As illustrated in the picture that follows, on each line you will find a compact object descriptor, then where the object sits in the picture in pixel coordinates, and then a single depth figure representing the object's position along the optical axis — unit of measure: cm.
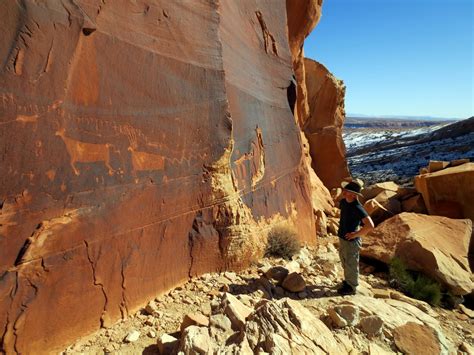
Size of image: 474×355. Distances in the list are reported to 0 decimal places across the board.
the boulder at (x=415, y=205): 932
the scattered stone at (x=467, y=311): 489
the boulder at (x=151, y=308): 339
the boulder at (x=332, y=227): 762
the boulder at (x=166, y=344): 284
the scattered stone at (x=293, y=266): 453
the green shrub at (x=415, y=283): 496
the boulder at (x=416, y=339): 331
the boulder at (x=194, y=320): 296
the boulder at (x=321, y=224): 733
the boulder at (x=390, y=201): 938
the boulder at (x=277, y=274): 436
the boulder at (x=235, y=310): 292
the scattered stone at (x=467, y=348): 372
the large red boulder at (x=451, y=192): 853
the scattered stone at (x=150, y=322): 324
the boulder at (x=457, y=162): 1030
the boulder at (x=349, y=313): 339
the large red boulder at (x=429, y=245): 543
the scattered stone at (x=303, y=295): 411
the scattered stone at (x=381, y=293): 455
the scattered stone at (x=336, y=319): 335
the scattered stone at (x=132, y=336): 301
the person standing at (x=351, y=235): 427
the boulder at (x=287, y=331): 264
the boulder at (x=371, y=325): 334
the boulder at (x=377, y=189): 1063
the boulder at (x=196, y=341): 259
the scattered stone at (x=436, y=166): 1074
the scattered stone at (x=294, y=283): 418
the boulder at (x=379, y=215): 884
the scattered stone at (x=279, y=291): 415
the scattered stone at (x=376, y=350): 305
